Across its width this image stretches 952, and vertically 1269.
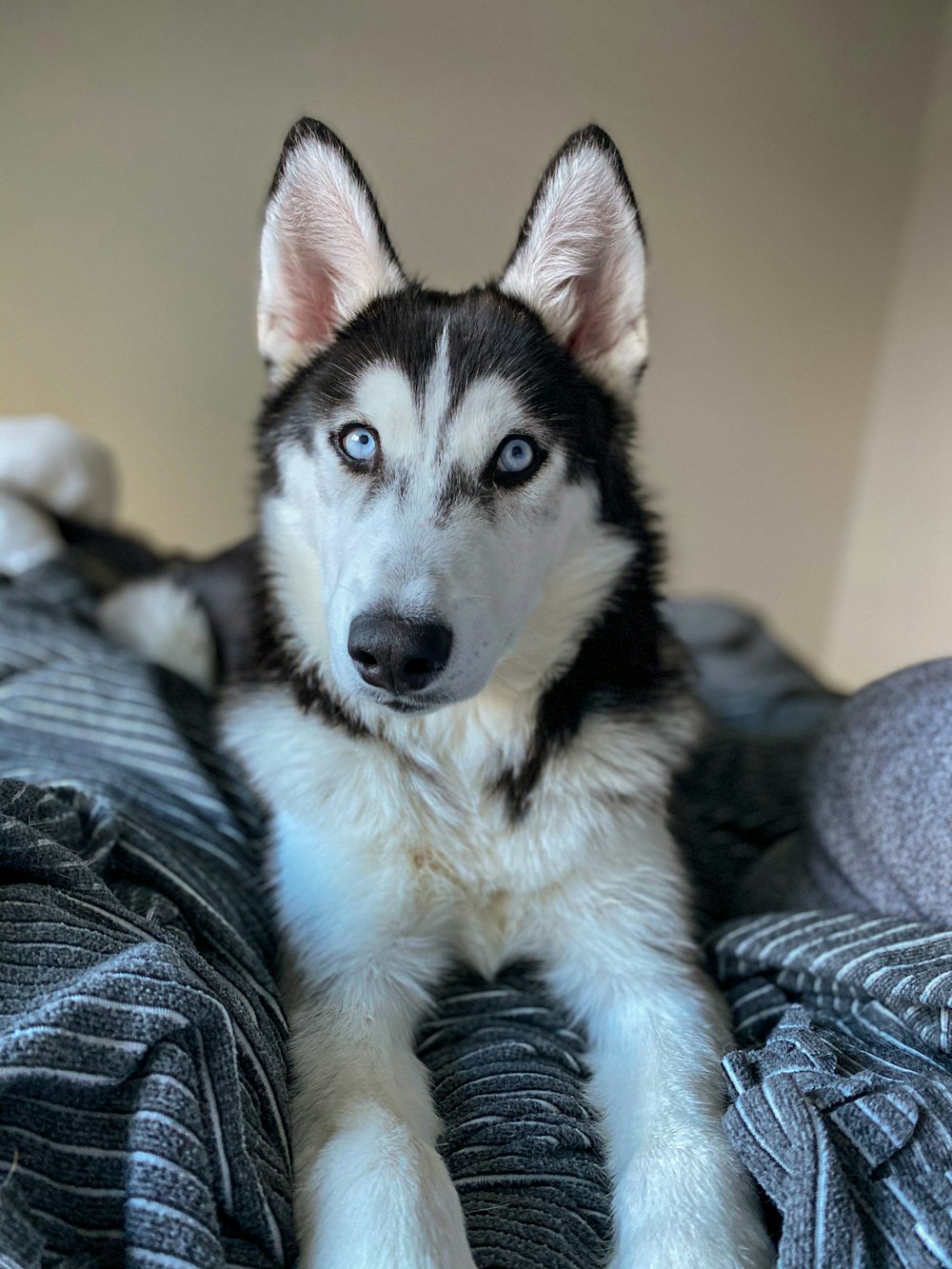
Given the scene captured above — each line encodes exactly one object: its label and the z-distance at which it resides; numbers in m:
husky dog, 0.37
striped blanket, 0.28
